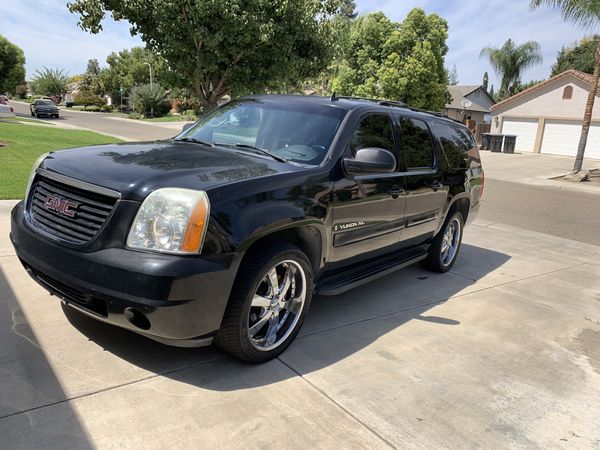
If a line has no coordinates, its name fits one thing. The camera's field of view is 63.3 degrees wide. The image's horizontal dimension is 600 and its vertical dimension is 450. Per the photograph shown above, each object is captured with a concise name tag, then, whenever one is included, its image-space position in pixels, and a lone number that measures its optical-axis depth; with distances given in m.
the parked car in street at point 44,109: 36.72
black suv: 2.76
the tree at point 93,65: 120.74
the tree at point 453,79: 89.95
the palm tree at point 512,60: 44.22
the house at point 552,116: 29.00
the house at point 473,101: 56.38
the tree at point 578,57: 50.03
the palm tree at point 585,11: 16.83
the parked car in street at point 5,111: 13.88
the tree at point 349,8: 57.58
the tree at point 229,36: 10.38
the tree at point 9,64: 45.00
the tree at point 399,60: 32.12
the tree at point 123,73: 68.00
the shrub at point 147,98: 51.84
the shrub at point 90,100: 73.81
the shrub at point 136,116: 52.72
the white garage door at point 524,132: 31.69
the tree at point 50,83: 81.06
